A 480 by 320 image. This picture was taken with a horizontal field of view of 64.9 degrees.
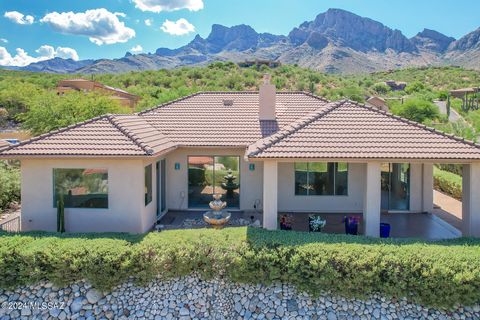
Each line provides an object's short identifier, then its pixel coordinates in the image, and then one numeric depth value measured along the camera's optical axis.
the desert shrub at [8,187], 18.03
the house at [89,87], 50.48
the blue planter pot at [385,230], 13.10
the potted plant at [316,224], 13.40
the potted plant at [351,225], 13.24
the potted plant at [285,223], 13.66
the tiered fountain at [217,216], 13.36
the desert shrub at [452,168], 26.23
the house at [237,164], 13.08
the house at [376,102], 52.75
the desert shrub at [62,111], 26.95
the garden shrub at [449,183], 21.47
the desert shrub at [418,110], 45.41
